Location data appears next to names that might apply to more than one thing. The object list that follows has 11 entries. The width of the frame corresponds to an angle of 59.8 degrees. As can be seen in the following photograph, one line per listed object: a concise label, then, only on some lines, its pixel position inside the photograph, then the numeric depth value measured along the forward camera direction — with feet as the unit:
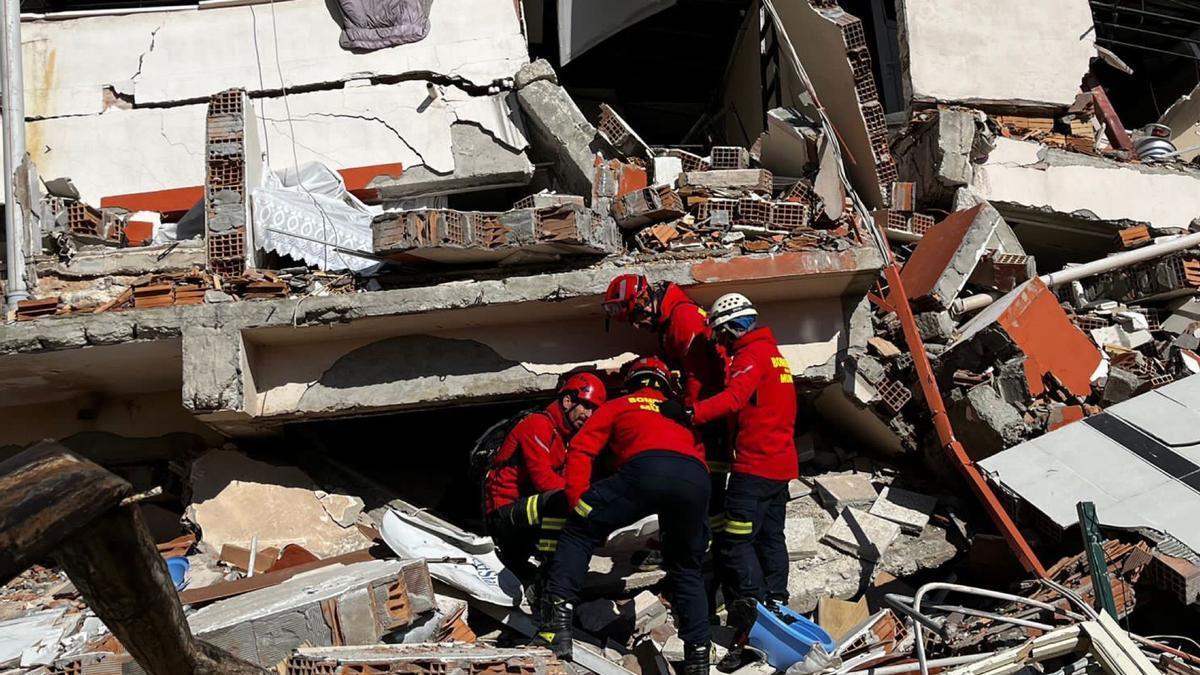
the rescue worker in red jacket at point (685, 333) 20.95
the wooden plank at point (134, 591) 8.09
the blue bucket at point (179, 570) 21.09
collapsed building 19.94
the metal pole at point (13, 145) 22.89
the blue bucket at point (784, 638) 17.58
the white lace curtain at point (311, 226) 23.25
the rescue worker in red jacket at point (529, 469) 20.63
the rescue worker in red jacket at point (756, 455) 18.98
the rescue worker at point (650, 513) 17.79
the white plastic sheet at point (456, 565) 20.13
